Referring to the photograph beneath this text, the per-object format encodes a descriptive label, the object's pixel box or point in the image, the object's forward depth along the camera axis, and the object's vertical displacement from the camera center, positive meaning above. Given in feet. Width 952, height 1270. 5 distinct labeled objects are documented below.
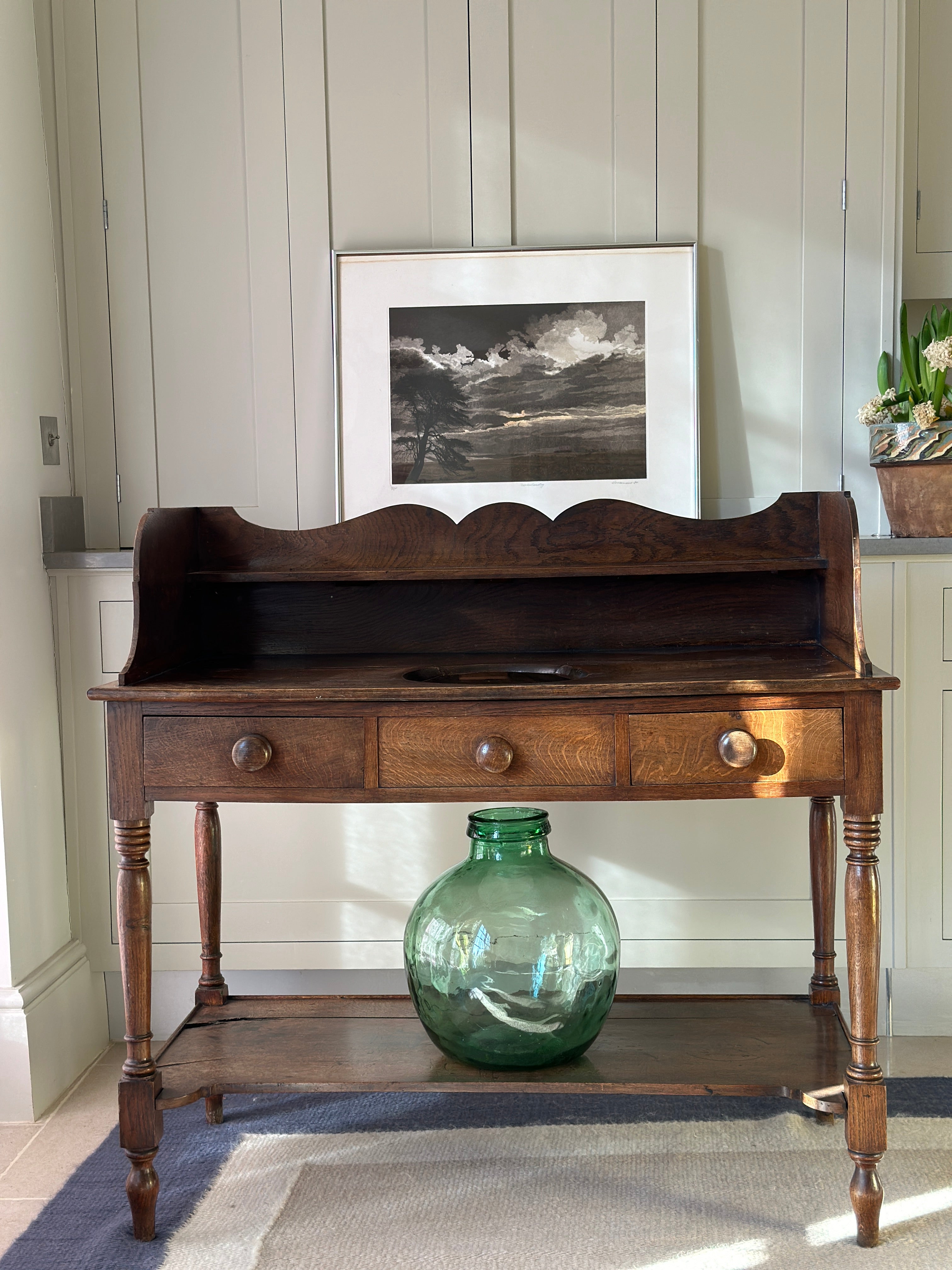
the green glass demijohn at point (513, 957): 6.15 -2.47
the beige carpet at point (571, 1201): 5.72 -3.84
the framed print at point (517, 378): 8.26 +1.03
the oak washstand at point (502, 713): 5.67 -1.02
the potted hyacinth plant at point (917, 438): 7.64 +0.48
